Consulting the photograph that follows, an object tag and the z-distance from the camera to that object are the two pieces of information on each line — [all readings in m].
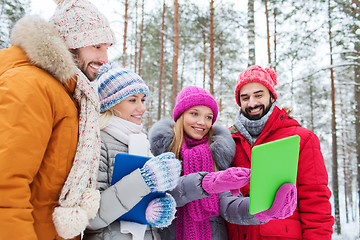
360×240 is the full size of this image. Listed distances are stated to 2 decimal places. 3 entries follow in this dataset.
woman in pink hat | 2.01
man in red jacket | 2.10
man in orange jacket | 1.21
